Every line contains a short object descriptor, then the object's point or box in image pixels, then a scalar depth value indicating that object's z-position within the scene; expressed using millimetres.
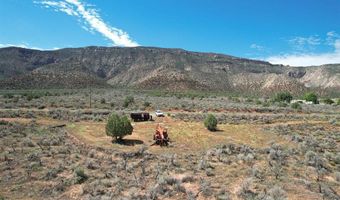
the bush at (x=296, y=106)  58188
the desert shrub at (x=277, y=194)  14989
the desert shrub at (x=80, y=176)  17828
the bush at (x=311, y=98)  87956
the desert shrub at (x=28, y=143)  25022
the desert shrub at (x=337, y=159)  21734
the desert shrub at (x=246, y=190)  15480
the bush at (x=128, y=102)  58381
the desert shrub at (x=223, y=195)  15234
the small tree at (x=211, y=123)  32875
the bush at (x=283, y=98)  86181
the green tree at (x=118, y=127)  26688
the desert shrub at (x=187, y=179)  17562
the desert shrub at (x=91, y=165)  20178
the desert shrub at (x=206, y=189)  15805
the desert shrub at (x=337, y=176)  18269
